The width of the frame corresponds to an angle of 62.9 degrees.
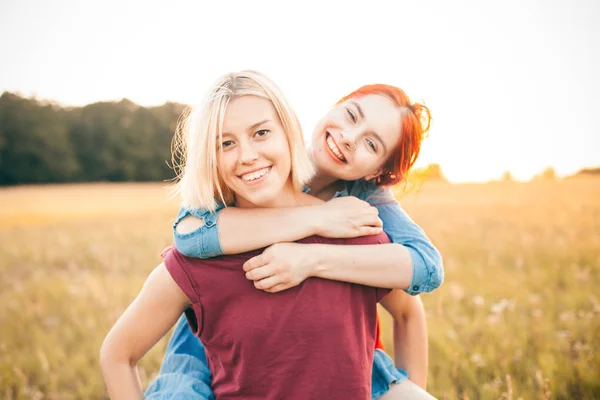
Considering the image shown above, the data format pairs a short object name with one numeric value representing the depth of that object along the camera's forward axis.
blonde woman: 1.87
